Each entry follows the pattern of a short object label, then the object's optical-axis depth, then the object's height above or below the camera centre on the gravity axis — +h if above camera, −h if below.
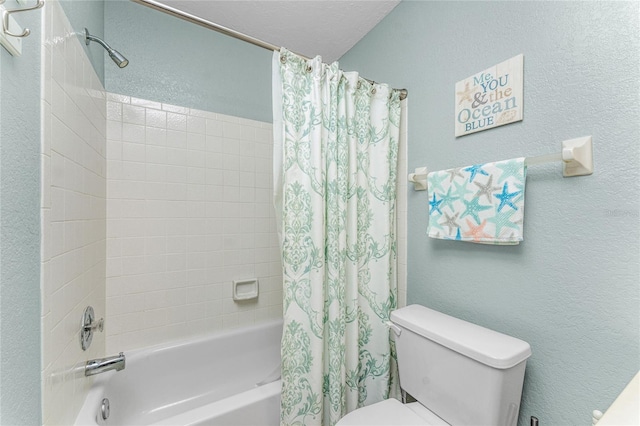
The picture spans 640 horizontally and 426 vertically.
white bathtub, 1.18 -0.93
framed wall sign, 1.02 +0.46
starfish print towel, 0.98 +0.04
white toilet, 0.90 -0.58
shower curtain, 1.19 -0.10
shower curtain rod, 1.02 +0.74
